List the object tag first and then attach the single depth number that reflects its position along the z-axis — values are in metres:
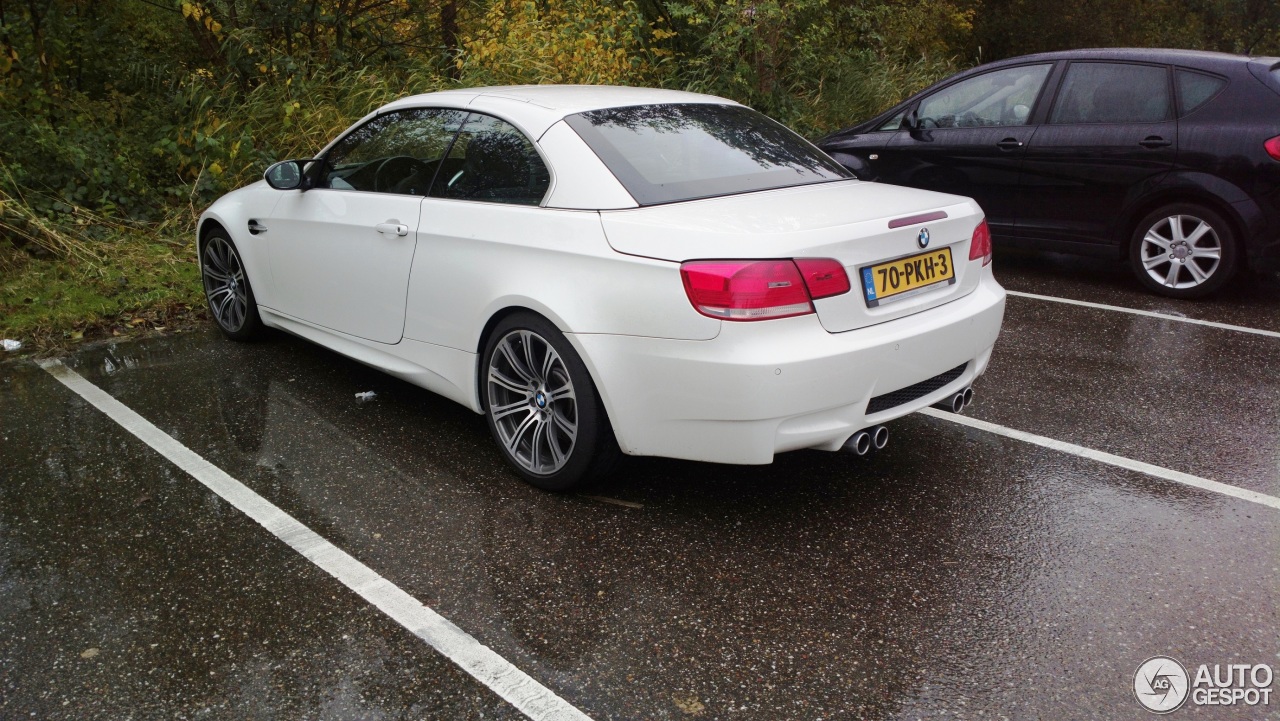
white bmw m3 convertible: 3.44
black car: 6.67
